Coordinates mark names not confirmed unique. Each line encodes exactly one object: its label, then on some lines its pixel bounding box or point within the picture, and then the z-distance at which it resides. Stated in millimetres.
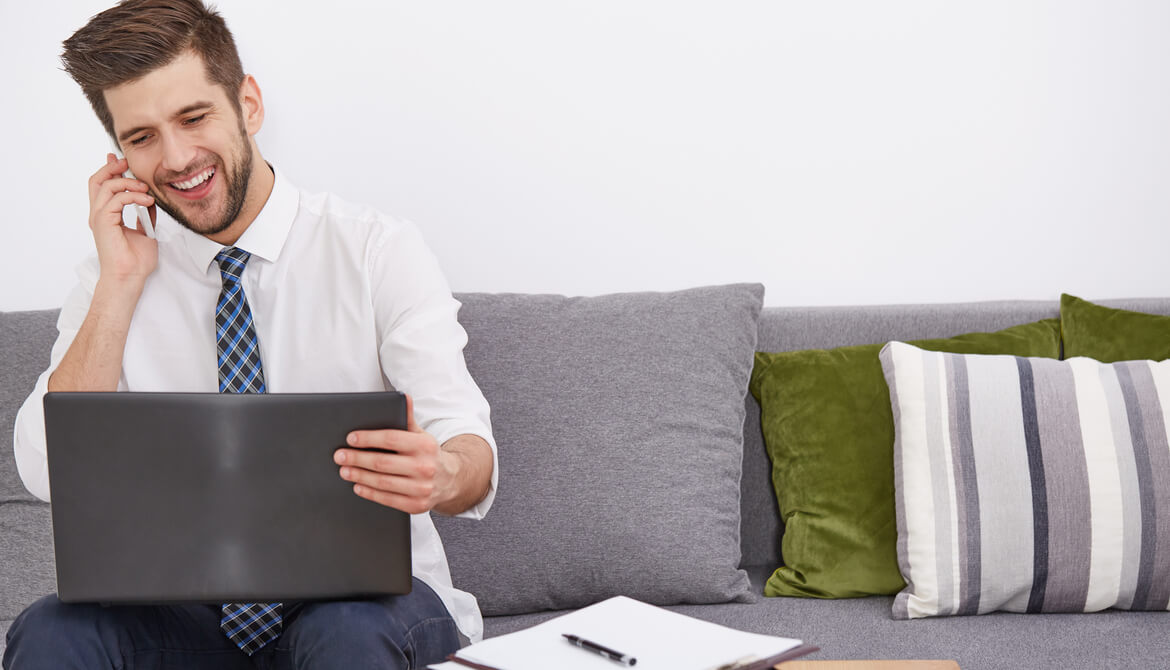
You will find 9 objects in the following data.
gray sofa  3573
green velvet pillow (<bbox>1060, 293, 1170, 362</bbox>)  3838
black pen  2987
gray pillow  3808
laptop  3114
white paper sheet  2997
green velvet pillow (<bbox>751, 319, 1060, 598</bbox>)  3822
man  3495
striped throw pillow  3662
